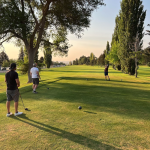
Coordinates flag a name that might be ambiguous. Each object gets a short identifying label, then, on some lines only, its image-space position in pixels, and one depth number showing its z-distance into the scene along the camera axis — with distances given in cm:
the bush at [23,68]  2052
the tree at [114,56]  4388
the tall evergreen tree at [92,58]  13958
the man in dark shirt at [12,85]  545
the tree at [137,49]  2243
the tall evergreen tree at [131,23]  2712
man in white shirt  1029
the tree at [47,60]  6581
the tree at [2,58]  8188
